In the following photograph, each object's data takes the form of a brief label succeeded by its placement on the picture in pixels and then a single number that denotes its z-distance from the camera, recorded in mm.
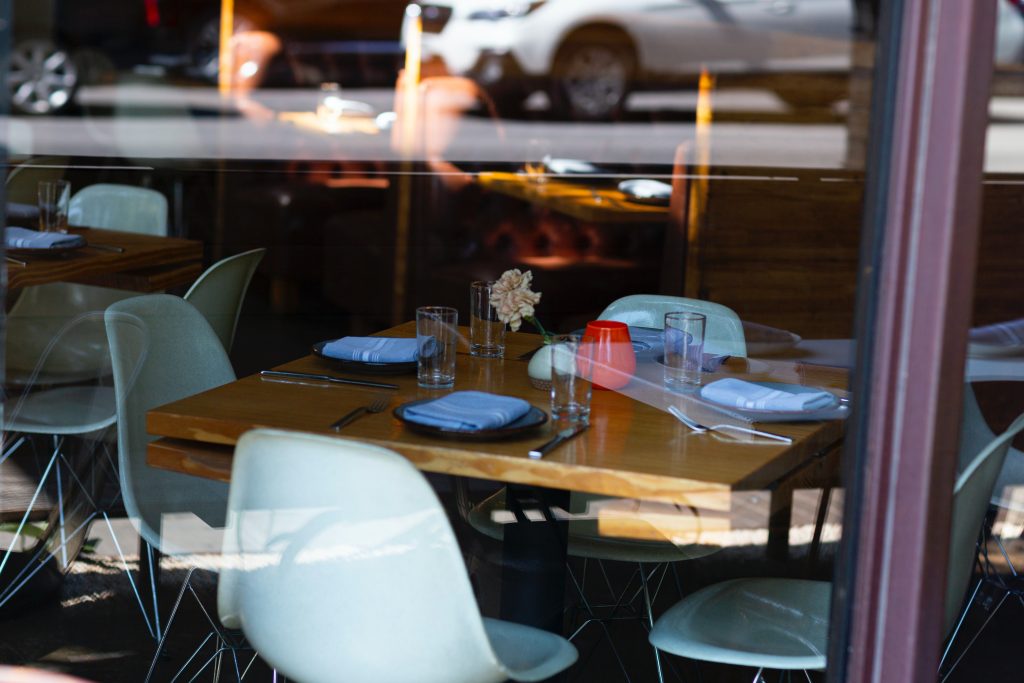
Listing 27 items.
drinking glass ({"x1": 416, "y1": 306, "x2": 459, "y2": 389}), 4255
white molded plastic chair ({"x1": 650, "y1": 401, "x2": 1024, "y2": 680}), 3833
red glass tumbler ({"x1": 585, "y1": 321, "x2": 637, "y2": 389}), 4254
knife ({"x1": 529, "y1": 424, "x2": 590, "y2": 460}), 3919
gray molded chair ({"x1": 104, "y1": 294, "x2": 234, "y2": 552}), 4392
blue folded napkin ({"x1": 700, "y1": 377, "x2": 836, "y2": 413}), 4071
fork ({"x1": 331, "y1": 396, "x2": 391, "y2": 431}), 4032
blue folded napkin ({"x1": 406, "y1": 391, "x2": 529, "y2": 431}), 3968
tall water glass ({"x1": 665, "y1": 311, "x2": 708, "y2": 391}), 4281
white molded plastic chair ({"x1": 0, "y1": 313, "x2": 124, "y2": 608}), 4713
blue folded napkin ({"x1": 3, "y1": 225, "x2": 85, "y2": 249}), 4113
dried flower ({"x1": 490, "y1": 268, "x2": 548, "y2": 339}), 4355
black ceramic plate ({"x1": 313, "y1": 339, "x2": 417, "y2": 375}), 4319
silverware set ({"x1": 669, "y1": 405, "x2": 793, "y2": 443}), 4019
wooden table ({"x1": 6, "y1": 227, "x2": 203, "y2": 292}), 5096
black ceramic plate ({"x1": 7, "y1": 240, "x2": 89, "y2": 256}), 4583
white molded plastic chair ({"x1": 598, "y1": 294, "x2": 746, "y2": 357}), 4862
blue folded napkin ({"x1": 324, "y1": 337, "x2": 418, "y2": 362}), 4340
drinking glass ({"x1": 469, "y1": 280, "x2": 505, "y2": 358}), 4481
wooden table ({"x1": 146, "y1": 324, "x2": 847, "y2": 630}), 3878
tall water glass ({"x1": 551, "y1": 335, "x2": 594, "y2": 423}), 4103
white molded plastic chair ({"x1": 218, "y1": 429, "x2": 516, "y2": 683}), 3727
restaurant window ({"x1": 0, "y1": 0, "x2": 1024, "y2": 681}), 3786
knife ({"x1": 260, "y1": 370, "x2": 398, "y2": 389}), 4251
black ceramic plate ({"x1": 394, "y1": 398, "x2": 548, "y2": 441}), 3958
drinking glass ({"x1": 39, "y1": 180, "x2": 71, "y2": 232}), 5168
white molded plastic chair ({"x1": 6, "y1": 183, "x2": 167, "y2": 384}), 4893
